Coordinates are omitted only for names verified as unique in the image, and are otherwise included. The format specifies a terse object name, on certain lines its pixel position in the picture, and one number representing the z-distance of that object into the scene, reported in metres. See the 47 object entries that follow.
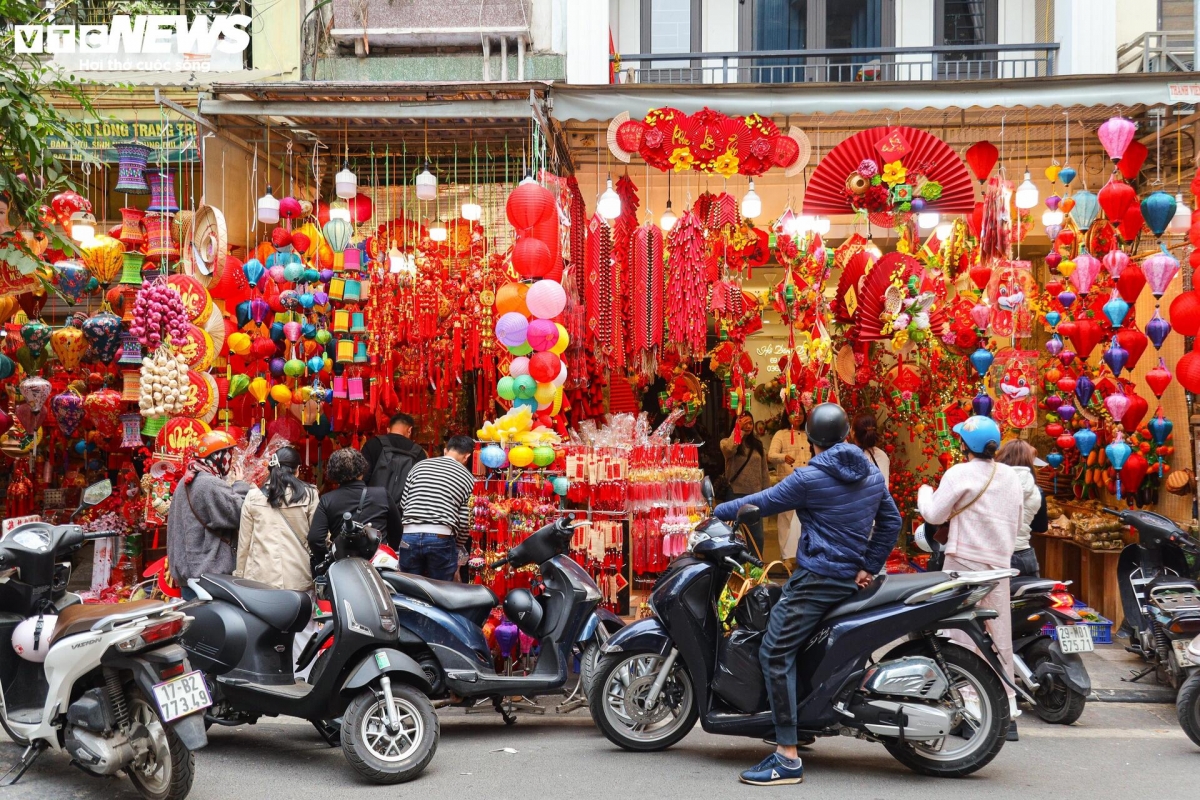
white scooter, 4.02
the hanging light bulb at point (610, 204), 7.60
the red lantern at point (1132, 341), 7.37
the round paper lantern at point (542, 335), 6.64
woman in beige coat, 5.75
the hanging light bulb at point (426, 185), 7.70
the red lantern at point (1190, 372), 6.90
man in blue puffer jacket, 4.51
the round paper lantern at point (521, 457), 6.22
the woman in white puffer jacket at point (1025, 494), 5.82
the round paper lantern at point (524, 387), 6.69
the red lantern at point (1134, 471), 7.44
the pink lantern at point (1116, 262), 7.22
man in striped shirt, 6.02
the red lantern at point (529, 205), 6.73
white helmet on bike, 4.46
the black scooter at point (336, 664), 4.51
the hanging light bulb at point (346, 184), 7.56
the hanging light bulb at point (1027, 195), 7.41
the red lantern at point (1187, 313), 6.96
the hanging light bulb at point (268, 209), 7.48
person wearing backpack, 7.57
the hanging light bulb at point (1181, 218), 7.20
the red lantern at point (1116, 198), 7.14
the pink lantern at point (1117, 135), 6.92
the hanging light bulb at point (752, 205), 7.79
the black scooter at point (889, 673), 4.45
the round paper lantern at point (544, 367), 6.64
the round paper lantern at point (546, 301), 6.69
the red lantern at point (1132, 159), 7.45
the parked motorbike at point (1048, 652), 5.38
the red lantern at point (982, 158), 7.66
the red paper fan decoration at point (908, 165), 7.30
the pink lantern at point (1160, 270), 7.01
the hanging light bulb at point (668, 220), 8.45
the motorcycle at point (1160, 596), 5.45
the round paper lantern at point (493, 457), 6.24
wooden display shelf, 7.83
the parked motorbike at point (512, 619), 4.94
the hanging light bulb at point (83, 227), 7.27
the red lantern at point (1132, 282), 7.24
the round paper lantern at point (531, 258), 6.77
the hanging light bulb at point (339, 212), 7.78
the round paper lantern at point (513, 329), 6.69
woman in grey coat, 5.95
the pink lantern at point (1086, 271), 7.37
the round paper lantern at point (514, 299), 6.92
